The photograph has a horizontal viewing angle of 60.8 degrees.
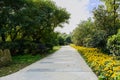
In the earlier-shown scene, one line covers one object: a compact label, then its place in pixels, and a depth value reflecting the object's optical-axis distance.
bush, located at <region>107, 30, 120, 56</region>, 7.77
